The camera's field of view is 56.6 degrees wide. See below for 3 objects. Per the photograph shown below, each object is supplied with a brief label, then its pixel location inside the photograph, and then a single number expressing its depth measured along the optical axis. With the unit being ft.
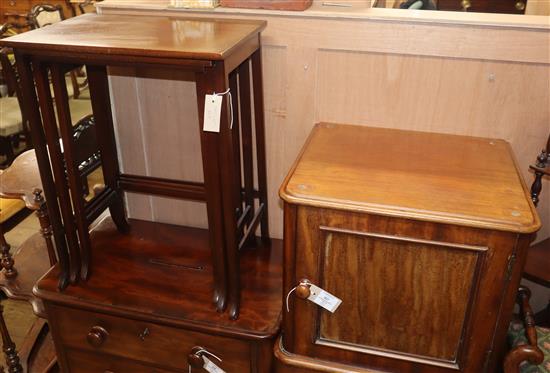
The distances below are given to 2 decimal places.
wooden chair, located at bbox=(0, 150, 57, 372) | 5.24
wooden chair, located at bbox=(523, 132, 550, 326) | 4.17
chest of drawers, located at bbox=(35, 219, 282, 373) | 4.22
